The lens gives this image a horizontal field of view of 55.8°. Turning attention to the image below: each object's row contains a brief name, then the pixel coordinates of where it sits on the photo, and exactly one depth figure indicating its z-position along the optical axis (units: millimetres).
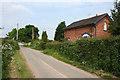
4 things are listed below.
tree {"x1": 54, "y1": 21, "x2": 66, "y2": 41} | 49788
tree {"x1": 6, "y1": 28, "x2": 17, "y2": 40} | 75688
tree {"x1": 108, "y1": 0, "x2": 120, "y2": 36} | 15480
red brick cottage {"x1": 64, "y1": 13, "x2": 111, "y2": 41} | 21009
